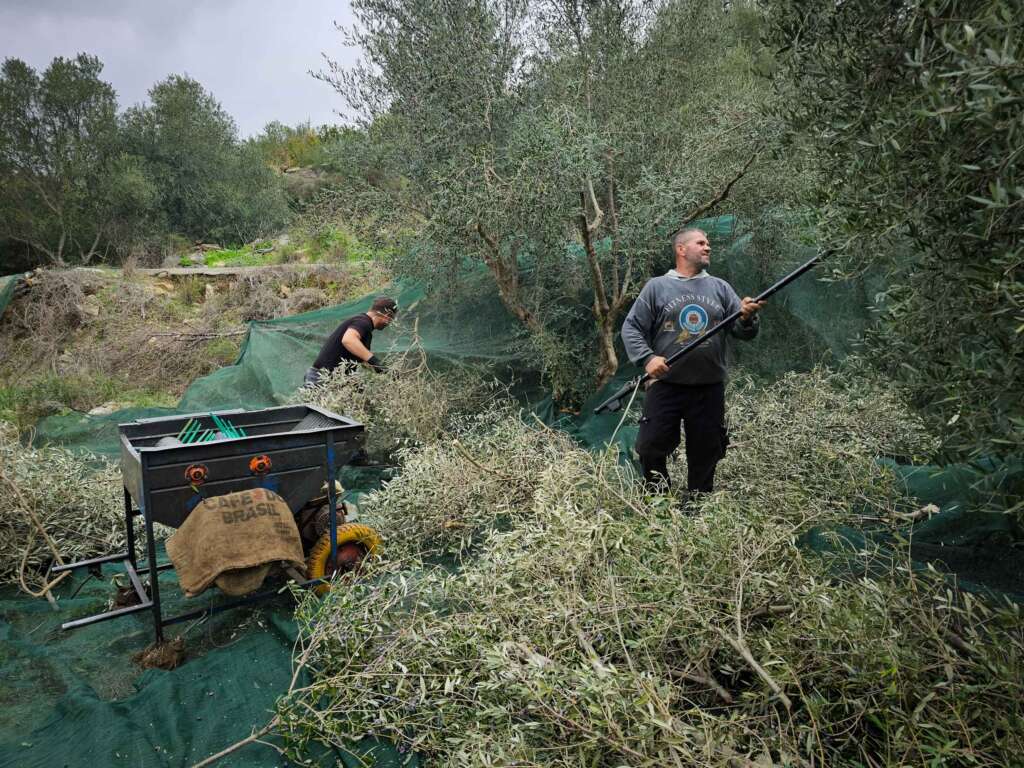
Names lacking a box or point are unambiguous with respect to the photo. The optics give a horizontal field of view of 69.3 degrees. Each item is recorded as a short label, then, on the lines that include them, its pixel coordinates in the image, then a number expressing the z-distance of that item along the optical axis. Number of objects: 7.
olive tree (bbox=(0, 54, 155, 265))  15.90
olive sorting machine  3.52
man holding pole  4.23
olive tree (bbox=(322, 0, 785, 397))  6.32
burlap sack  3.42
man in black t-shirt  6.54
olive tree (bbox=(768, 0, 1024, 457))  1.78
